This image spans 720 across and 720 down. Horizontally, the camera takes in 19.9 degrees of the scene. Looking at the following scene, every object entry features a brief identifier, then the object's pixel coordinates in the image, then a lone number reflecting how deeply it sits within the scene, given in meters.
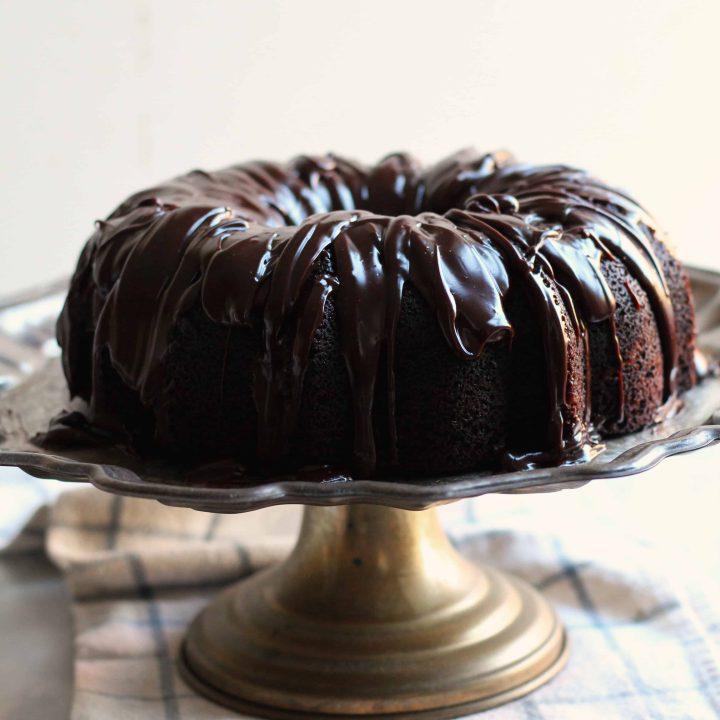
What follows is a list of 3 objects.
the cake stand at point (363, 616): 0.70
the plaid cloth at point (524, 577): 0.72
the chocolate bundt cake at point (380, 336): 0.67
